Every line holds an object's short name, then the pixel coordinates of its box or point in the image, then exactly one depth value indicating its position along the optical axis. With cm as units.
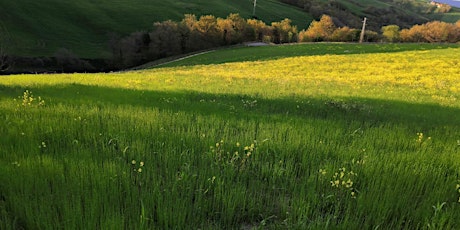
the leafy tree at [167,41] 8381
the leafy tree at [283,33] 10106
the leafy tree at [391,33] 9870
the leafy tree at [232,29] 8812
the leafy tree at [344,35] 9562
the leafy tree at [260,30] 9549
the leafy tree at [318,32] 9718
